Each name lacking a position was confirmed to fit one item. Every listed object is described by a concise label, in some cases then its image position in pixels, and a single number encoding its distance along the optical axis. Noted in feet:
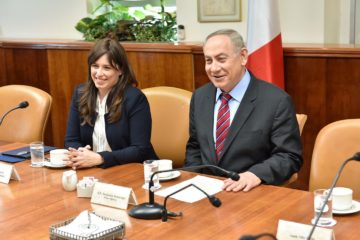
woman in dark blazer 10.14
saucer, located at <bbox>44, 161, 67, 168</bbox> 8.95
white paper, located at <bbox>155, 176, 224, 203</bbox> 7.33
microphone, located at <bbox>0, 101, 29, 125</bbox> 9.47
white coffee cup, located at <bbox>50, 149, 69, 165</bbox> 8.96
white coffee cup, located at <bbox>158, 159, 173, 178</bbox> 8.07
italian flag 12.19
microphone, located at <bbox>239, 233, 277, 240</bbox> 4.23
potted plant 16.21
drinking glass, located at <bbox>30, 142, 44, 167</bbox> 9.09
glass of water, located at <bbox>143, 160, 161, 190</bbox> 7.86
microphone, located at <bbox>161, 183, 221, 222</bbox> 6.60
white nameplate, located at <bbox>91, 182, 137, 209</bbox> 7.02
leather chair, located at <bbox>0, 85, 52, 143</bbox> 11.57
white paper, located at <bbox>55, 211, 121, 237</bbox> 6.03
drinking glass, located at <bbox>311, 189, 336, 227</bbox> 6.22
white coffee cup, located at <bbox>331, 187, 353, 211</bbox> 6.53
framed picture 14.85
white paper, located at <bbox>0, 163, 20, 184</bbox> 8.30
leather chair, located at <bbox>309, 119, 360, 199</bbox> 8.19
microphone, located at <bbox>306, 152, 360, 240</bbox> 5.40
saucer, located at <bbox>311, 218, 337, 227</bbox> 6.19
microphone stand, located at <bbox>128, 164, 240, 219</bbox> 6.64
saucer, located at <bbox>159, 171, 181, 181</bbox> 8.00
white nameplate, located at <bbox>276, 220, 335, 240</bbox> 5.57
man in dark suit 8.64
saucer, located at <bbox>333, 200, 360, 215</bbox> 6.47
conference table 6.23
